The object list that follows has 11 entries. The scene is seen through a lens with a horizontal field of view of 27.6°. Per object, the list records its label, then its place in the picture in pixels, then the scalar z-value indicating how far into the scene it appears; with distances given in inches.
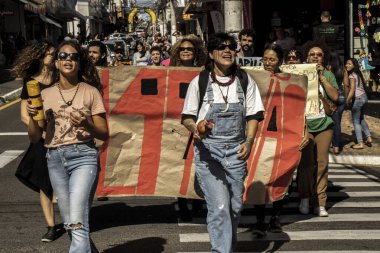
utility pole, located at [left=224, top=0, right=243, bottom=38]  605.8
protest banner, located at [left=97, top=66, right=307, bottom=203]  308.5
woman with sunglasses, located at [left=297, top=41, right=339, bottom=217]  322.3
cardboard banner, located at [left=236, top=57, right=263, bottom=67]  384.2
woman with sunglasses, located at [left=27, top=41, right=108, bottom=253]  210.1
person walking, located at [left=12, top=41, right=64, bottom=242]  271.7
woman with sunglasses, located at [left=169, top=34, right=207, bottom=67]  326.0
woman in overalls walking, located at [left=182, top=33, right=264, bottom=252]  221.5
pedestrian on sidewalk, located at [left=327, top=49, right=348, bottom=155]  337.7
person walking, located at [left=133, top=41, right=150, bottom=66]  791.1
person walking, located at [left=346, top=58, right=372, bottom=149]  531.8
